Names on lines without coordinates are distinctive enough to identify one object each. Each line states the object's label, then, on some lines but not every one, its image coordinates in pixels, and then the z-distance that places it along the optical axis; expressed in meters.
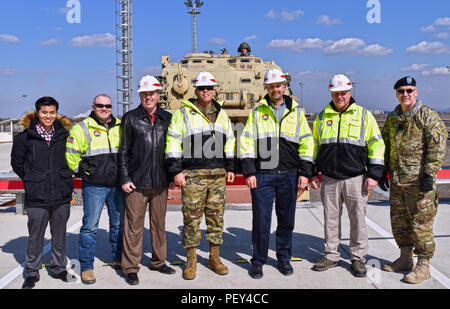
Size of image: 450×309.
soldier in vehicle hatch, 15.40
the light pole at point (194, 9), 35.17
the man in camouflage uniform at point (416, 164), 4.16
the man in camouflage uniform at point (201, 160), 4.28
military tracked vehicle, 13.66
